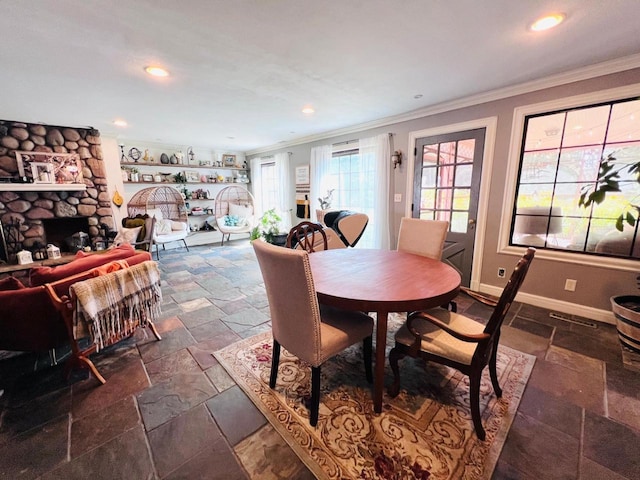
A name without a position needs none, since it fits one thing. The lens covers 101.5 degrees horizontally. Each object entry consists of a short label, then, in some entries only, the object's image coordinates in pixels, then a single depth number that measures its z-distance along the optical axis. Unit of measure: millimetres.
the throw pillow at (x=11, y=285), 1712
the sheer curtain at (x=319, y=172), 4750
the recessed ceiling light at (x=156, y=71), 2157
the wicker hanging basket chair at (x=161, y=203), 5254
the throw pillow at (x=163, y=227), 5164
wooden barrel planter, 1918
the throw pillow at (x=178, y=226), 5465
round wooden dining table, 1351
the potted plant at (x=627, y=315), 1750
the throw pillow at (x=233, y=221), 6128
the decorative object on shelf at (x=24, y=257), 3673
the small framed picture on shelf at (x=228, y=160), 6531
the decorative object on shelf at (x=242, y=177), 6750
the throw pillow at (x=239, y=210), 6441
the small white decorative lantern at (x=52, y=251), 3932
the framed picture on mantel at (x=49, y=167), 3795
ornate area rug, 1214
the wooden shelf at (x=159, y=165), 5223
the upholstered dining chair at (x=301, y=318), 1260
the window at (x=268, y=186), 6226
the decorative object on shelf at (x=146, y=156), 5395
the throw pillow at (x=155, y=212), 5281
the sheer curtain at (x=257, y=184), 6530
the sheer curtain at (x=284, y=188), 5656
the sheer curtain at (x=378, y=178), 3820
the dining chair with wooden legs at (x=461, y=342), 1218
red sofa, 1586
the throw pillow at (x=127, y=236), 4199
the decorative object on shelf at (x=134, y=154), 5246
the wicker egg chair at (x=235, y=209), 6027
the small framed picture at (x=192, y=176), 5977
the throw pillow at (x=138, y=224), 4367
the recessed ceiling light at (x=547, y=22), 1557
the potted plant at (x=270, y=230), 4922
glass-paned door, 3082
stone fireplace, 3717
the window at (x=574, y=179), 2287
